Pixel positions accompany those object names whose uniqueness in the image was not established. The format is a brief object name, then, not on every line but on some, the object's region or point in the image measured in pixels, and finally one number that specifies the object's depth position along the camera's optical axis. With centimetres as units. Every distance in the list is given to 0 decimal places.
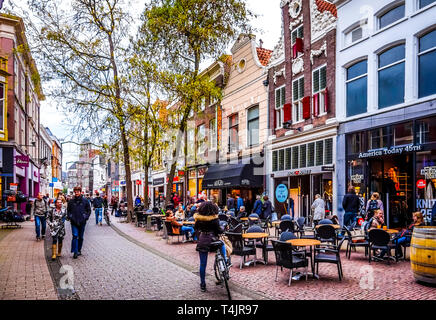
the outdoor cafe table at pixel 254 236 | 896
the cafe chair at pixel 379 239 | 888
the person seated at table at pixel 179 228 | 1319
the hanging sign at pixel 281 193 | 1936
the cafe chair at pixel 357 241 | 959
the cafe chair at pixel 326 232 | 969
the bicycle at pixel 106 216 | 2193
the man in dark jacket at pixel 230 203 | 1931
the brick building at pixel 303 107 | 1664
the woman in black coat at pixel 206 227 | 687
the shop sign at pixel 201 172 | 2790
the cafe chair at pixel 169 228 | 1322
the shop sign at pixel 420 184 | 1227
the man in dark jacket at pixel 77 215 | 1023
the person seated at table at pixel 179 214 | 1439
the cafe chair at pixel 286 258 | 721
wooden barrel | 664
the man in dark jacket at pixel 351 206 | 1351
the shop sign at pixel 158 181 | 3878
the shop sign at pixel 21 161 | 2298
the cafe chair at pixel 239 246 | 876
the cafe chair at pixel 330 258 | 745
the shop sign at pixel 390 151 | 1252
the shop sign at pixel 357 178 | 1489
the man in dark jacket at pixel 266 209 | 1541
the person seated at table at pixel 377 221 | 1015
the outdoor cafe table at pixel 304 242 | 742
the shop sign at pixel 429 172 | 1192
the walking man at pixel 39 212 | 1374
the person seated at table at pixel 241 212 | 1515
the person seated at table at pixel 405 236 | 924
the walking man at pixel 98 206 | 2202
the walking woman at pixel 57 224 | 1015
